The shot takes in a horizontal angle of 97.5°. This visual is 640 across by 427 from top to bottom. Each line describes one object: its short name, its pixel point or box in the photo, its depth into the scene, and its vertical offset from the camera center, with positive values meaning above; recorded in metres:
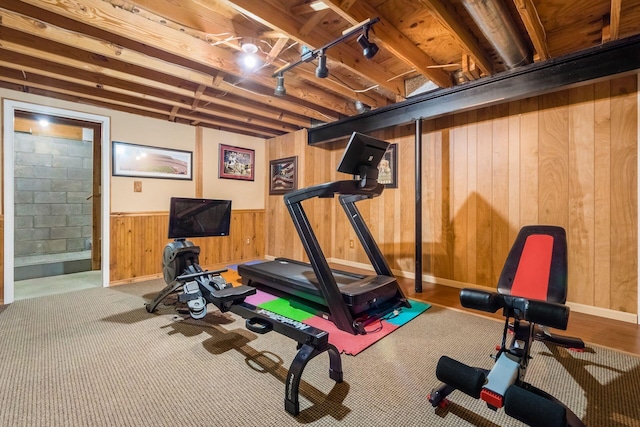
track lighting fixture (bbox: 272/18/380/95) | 1.99 +1.29
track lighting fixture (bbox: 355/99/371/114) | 4.08 +1.54
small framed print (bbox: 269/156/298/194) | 4.98 +0.70
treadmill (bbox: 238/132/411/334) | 2.26 -0.69
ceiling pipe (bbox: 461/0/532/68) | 1.88 +1.39
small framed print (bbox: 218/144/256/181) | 4.94 +0.92
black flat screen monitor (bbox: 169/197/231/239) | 2.82 -0.05
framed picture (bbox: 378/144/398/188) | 4.20 +0.67
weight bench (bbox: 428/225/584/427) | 1.11 -0.56
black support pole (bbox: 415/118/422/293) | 3.39 +0.08
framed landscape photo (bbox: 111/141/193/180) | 3.85 +0.76
